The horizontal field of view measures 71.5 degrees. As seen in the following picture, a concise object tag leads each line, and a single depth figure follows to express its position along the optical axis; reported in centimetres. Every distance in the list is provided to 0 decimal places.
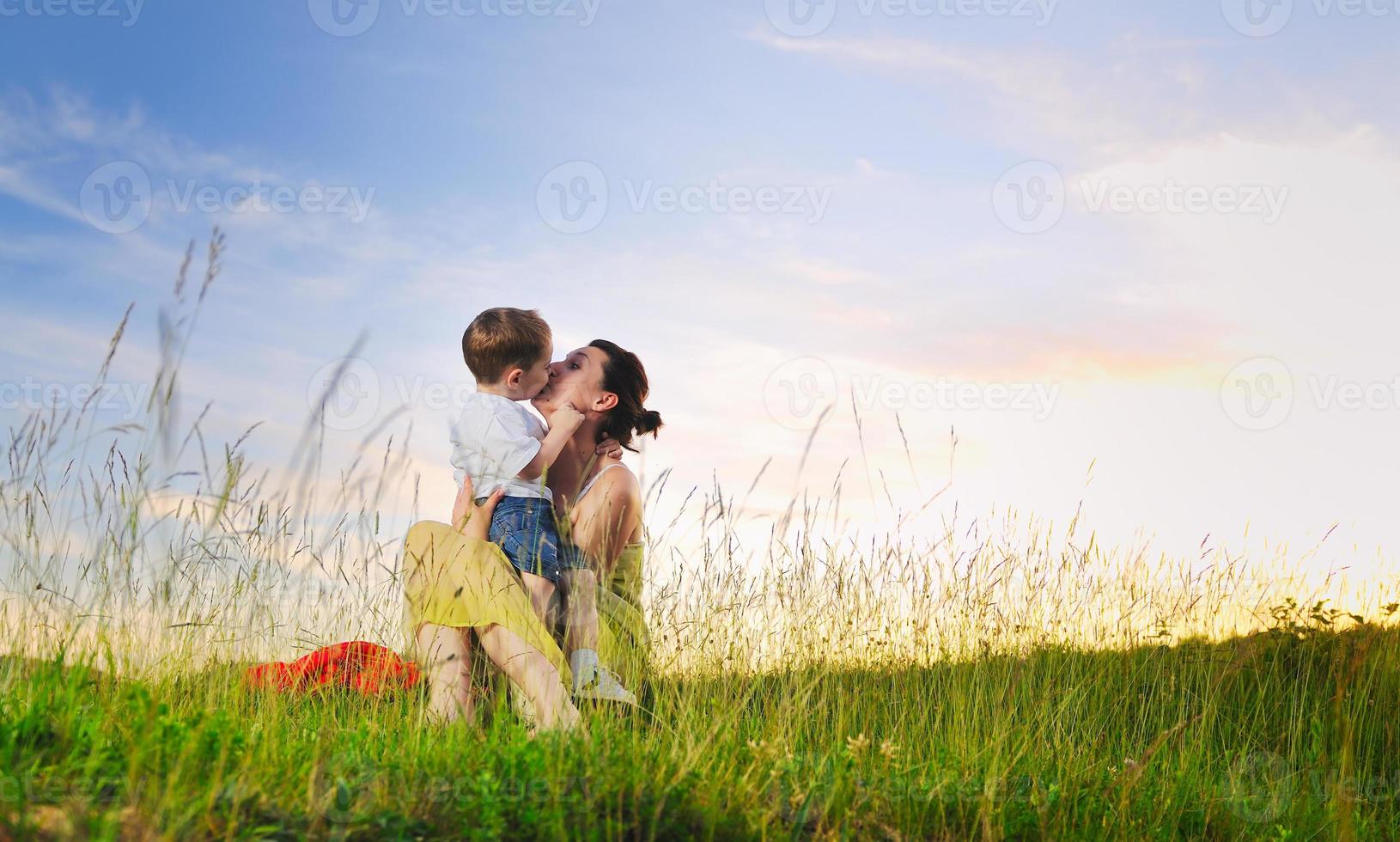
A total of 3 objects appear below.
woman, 333
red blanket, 376
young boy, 370
